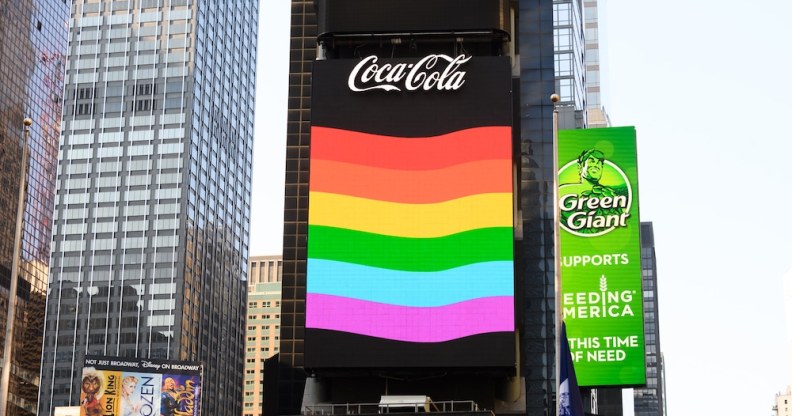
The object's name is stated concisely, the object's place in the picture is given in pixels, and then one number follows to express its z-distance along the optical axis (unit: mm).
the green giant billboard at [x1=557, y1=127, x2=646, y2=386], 85375
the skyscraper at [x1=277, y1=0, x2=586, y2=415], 97625
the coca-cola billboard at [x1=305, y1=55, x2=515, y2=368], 78938
